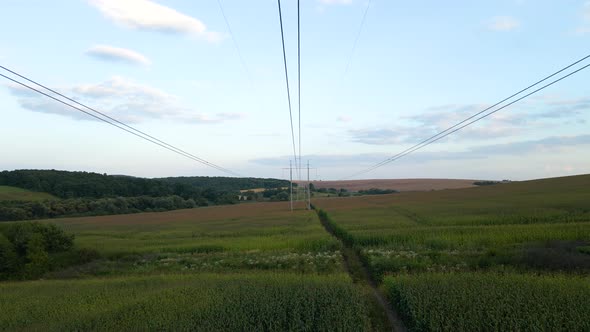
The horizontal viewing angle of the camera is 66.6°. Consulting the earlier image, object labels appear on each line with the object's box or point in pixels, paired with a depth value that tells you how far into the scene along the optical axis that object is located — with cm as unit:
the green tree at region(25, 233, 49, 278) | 2727
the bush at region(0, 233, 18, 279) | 2712
